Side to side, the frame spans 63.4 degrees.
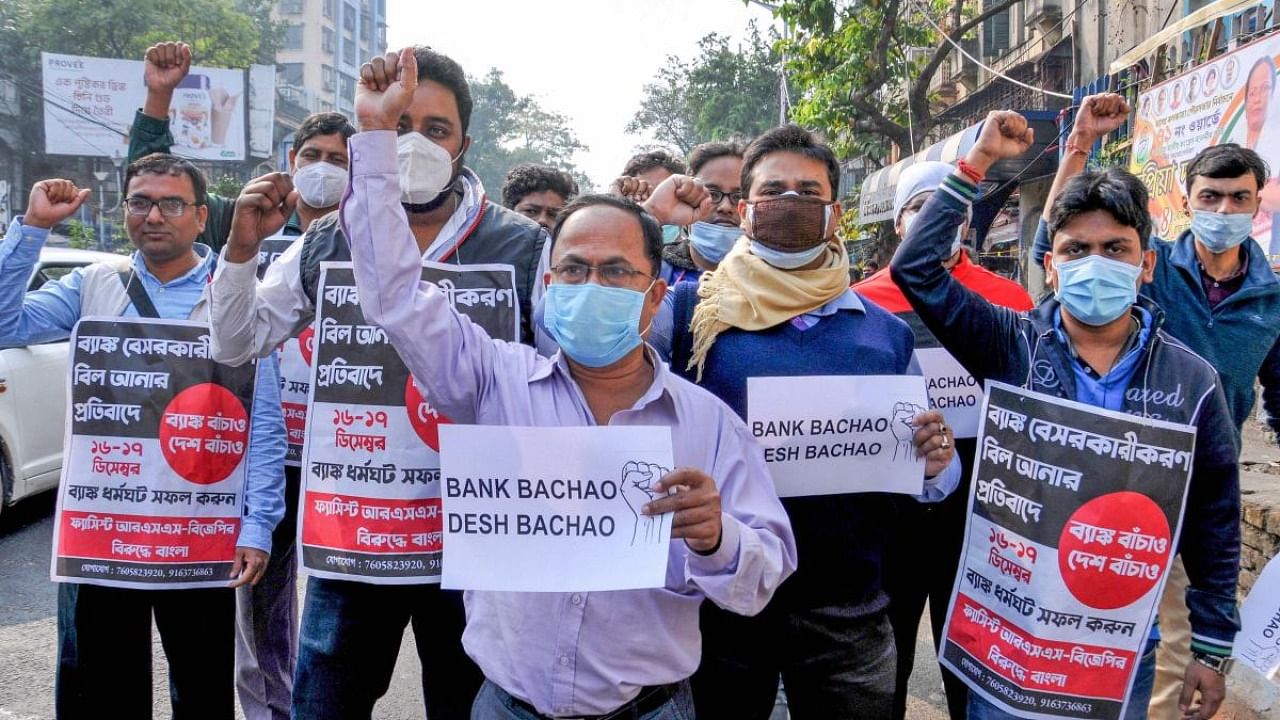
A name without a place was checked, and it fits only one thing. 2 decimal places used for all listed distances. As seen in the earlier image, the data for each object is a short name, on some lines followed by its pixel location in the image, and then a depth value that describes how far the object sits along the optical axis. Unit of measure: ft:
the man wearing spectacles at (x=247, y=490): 9.71
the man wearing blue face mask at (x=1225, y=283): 10.85
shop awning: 44.88
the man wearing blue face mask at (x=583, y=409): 6.56
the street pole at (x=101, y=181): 115.10
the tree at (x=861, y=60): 43.37
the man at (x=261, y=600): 11.65
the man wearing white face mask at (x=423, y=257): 8.50
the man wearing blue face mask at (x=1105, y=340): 7.96
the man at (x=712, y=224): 12.30
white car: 20.58
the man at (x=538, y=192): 16.63
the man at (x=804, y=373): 8.14
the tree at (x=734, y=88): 115.03
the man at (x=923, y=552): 10.75
